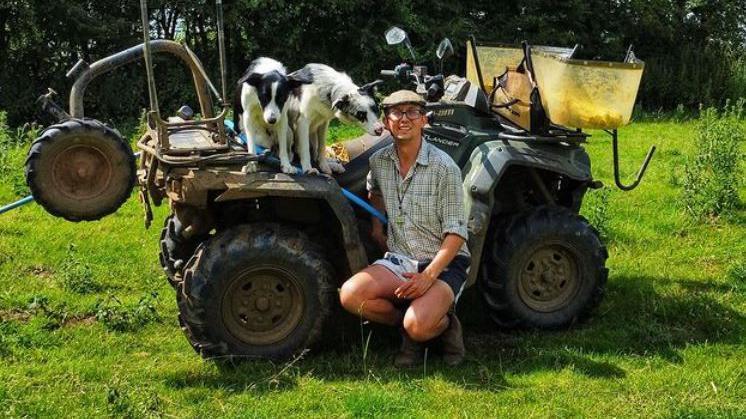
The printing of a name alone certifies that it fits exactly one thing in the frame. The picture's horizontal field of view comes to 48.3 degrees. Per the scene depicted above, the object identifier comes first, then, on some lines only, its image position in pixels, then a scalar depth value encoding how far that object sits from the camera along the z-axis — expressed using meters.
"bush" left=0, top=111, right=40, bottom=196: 8.22
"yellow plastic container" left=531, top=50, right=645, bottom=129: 4.86
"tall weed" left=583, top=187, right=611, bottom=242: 7.13
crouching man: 4.45
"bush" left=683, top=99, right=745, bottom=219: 7.73
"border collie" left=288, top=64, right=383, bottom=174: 4.58
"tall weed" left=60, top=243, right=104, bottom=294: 5.87
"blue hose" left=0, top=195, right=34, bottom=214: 4.54
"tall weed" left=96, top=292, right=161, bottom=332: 5.23
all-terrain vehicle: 4.27
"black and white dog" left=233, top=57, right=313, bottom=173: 4.50
